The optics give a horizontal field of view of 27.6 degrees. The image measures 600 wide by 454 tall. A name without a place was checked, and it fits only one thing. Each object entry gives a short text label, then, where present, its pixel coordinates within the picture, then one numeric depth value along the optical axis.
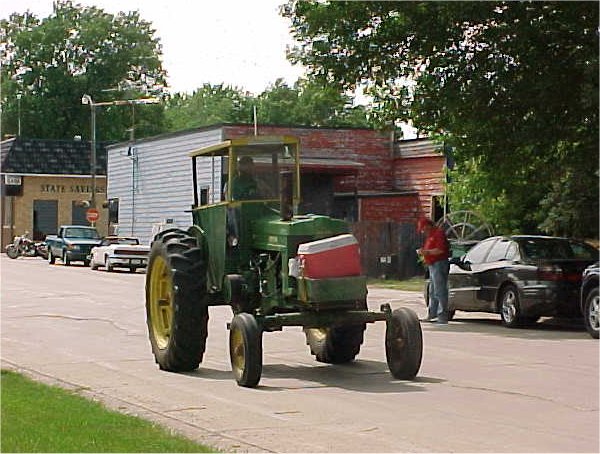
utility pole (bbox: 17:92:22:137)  88.54
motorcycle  55.66
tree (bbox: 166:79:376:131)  98.56
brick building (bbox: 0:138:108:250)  67.56
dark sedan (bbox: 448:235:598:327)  19.91
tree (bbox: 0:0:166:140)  81.19
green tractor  13.30
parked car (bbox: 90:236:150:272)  41.94
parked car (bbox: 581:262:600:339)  18.22
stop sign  58.34
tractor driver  14.43
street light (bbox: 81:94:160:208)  59.50
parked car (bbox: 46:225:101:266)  47.03
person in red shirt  21.22
